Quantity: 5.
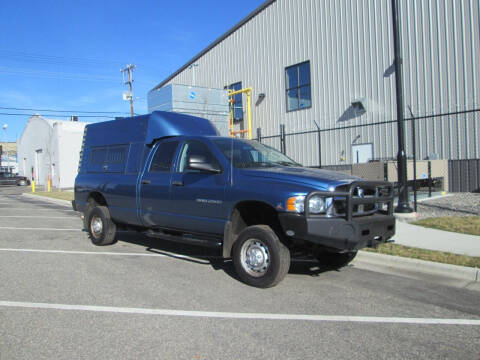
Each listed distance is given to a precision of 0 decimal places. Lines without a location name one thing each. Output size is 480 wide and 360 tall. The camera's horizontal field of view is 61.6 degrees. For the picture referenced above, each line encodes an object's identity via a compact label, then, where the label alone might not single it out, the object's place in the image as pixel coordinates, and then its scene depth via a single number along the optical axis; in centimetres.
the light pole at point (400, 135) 955
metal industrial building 1493
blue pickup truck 471
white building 3788
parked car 4131
